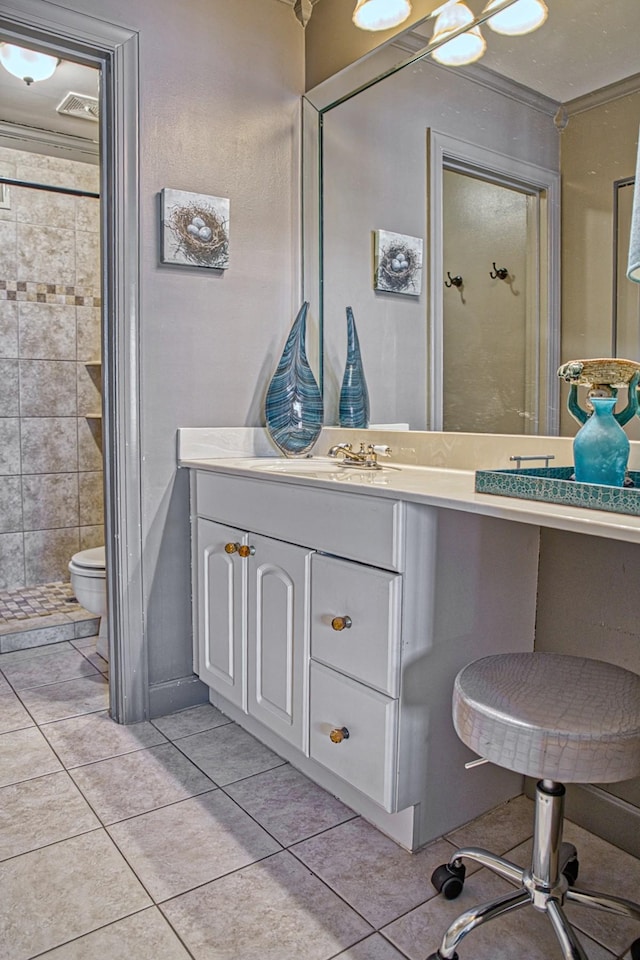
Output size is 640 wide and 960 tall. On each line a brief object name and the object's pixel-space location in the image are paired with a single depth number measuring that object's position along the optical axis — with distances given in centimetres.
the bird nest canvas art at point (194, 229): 216
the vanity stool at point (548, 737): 107
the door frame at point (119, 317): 201
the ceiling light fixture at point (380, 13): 210
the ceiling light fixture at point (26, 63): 256
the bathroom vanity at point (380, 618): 146
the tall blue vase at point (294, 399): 234
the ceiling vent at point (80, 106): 306
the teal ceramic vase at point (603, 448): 131
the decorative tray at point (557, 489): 113
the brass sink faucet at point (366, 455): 208
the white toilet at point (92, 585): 275
